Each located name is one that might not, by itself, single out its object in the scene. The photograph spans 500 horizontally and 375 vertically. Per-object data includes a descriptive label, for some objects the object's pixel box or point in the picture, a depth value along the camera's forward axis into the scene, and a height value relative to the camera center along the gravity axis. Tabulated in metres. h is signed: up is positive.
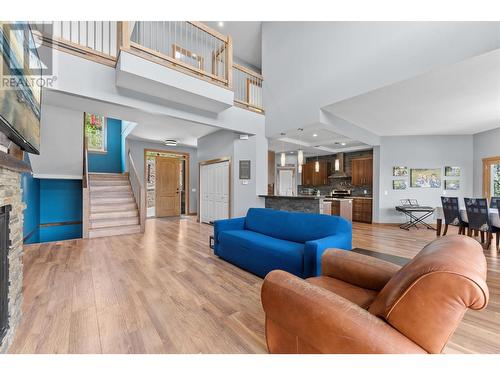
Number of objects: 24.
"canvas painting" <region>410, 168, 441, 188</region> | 6.62 +0.28
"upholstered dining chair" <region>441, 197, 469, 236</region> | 4.58 -0.56
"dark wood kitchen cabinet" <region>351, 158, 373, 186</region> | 7.41 +0.54
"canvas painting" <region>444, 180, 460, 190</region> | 6.47 +0.08
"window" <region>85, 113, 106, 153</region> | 7.25 +1.78
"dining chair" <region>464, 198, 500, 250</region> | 3.90 -0.56
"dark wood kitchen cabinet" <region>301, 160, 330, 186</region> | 8.85 +0.52
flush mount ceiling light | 7.21 +1.48
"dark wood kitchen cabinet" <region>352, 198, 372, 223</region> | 7.23 -0.77
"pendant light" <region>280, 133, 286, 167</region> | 5.01 +1.31
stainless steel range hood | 8.08 +0.63
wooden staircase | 4.88 -0.53
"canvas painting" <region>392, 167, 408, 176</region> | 6.80 +0.50
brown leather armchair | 0.85 -0.57
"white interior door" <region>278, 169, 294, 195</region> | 9.99 +0.30
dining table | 3.86 -0.58
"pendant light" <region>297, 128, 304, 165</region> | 5.01 +0.66
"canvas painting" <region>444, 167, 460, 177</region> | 6.48 +0.48
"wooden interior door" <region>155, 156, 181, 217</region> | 8.02 -0.04
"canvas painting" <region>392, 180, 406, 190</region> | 6.80 +0.08
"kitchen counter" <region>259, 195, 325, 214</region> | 4.87 -0.39
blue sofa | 2.30 -0.69
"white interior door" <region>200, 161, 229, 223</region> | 6.05 -0.16
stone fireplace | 1.50 -0.54
